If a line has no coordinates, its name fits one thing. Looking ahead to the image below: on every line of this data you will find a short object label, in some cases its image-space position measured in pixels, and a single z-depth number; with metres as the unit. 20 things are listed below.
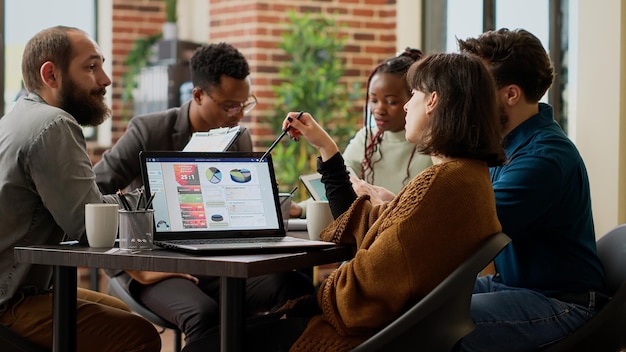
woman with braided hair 3.32
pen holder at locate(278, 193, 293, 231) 2.44
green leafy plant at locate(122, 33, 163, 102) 6.38
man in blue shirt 2.12
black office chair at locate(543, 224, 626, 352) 2.11
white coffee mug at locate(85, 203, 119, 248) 2.09
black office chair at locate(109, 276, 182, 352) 2.90
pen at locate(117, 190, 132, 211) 2.08
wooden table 1.82
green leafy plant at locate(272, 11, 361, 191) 5.65
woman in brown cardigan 1.90
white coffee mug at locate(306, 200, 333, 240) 2.41
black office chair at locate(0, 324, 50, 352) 2.22
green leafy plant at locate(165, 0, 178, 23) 6.41
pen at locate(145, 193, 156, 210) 2.06
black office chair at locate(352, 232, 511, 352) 1.83
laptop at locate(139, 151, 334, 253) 2.16
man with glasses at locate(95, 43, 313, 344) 2.83
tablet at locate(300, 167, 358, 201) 2.61
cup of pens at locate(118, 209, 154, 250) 2.04
